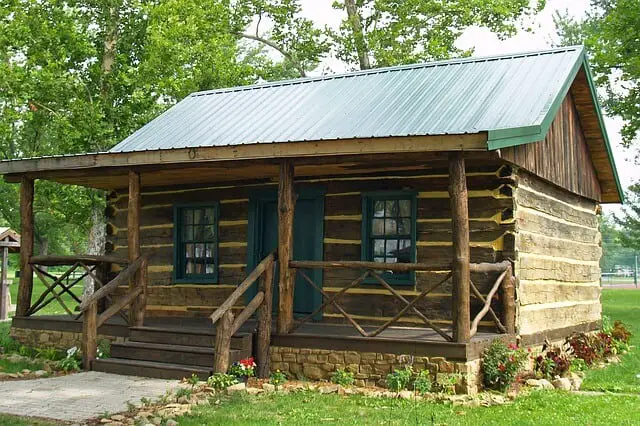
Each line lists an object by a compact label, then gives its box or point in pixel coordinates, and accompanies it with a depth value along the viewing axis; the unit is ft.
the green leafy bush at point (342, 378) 35.29
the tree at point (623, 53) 82.53
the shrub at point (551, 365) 39.11
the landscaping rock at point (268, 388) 33.77
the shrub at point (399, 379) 33.58
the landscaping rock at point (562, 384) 36.88
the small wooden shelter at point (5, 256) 80.02
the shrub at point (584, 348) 45.52
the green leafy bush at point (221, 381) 33.78
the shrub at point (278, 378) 35.48
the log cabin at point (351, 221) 35.78
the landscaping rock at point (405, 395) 32.63
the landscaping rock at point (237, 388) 33.07
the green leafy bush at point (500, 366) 34.63
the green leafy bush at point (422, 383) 33.22
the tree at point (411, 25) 96.84
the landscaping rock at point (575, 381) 37.60
